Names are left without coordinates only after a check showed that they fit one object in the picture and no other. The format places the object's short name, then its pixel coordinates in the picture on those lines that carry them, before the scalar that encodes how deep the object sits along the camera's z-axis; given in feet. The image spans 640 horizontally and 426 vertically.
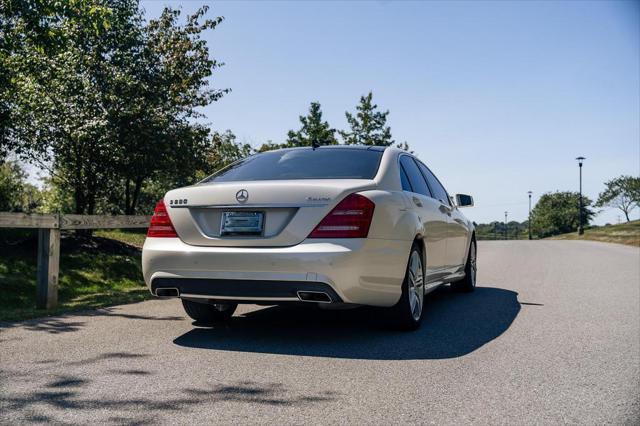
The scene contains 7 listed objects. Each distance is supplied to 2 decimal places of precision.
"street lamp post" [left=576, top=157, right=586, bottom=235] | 167.02
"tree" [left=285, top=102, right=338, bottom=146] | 129.80
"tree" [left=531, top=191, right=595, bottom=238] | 346.54
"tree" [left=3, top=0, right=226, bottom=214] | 40.24
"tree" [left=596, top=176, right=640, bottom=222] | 318.75
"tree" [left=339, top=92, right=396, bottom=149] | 135.95
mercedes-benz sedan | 14.01
